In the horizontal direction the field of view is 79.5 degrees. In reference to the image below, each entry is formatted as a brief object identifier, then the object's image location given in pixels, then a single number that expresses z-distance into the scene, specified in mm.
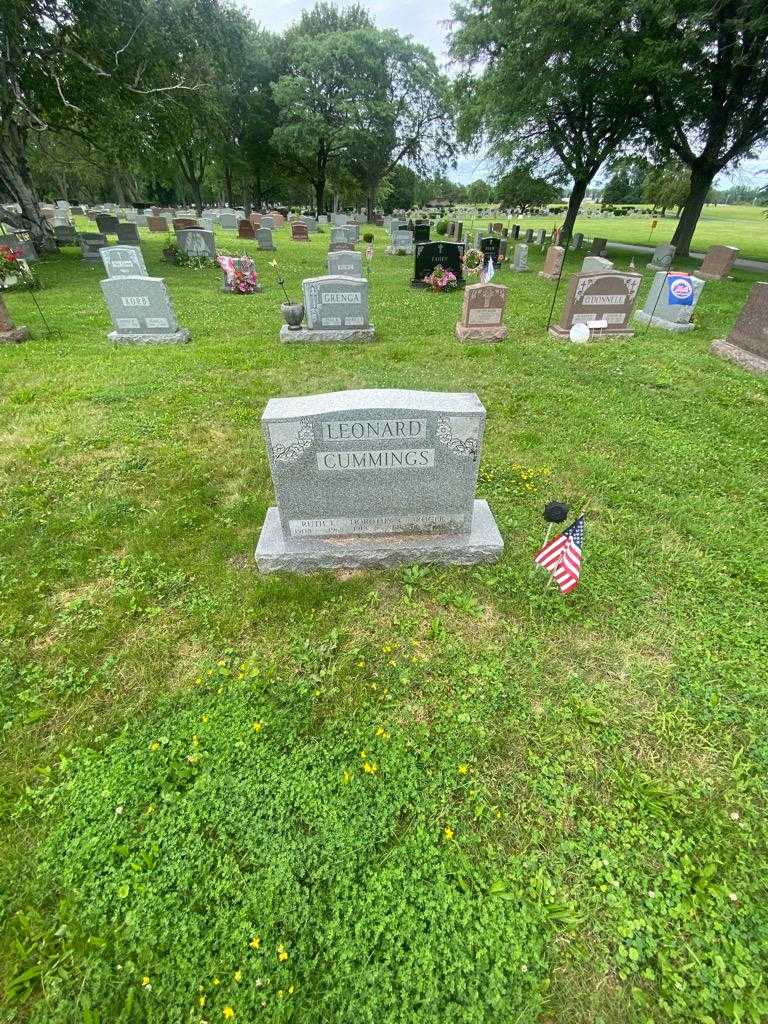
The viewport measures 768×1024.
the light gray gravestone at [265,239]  24006
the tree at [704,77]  15617
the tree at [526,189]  25641
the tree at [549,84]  17406
